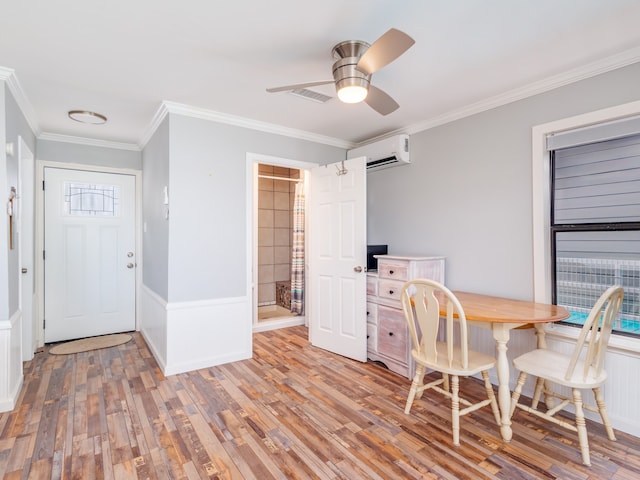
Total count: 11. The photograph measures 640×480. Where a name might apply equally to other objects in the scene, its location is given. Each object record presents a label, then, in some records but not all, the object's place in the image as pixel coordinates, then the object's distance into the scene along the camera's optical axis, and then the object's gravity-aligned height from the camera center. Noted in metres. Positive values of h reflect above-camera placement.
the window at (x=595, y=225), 2.22 +0.10
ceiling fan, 1.77 +0.93
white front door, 3.85 -0.14
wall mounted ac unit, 3.50 +0.94
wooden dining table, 2.01 -0.47
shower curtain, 4.77 -0.19
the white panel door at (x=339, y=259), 3.30 -0.19
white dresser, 2.93 -0.61
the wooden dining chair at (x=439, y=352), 2.02 -0.73
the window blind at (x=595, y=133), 2.17 +0.73
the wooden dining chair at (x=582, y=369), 1.83 -0.75
